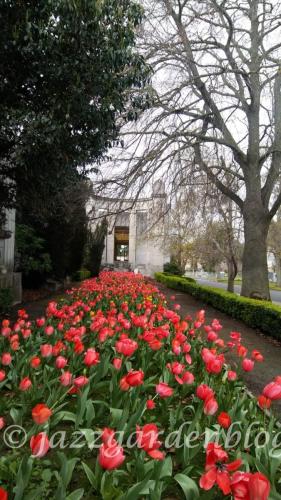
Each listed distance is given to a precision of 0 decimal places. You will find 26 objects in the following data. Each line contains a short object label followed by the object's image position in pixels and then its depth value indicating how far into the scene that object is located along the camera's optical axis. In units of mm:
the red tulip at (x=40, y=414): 1698
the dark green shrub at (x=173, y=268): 36041
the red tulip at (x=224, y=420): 1955
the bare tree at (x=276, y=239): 38647
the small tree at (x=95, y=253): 25719
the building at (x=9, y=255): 11651
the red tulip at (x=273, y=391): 2141
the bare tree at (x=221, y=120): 10289
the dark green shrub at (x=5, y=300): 8711
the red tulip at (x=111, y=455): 1459
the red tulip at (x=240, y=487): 1269
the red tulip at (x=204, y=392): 2197
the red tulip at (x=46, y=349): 2996
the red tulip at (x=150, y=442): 1628
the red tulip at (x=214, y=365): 2613
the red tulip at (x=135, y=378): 2199
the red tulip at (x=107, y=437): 1495
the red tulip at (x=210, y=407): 2113
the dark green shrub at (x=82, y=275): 20919
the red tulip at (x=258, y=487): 1187
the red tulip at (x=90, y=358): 2654
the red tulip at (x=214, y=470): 1395
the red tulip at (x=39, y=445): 1496
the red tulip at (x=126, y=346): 2852
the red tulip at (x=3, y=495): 1255
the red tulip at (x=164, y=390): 2189
